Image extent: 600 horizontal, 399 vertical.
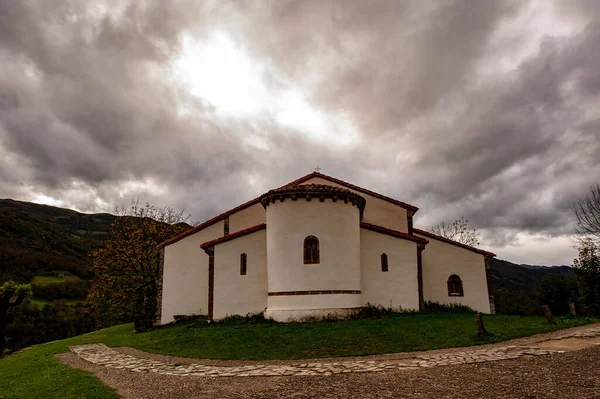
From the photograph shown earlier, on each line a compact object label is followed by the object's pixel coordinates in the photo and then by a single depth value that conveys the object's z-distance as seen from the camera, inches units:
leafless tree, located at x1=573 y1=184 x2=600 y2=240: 1091.3
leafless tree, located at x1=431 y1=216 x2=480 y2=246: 1679.4
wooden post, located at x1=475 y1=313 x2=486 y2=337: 530.7
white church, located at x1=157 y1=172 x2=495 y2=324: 729.6
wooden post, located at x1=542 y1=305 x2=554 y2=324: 611.4
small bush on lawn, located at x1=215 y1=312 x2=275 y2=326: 740.2
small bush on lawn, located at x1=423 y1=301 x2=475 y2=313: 841.8
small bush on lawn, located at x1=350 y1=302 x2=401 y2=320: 727.7
